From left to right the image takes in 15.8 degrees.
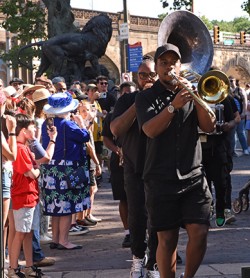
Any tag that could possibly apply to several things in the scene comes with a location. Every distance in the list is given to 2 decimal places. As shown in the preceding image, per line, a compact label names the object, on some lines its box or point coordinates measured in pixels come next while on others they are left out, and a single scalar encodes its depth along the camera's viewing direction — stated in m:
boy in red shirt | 7.52
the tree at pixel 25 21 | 29.85
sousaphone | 7.73
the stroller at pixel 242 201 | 11.09
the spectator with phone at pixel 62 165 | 8.95
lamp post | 27.34
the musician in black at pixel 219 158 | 9.66
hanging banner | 25.39
